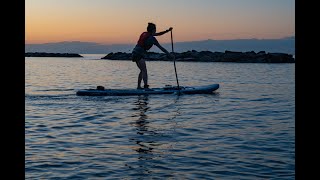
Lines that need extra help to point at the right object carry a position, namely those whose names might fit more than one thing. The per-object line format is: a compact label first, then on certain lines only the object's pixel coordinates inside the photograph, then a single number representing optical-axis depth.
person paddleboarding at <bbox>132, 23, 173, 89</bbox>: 17.28
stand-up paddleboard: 17.48
